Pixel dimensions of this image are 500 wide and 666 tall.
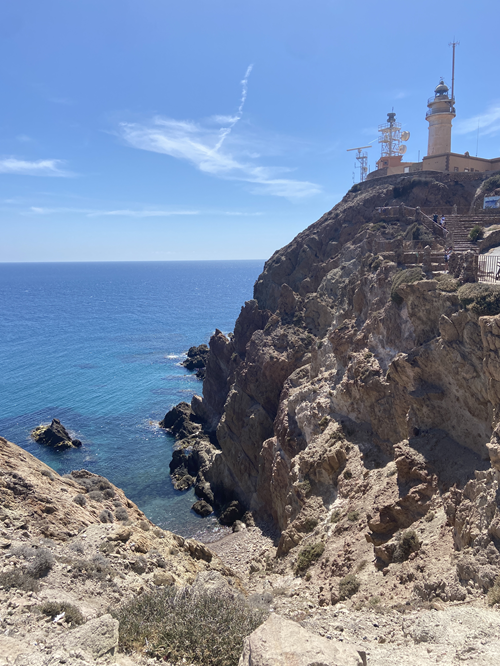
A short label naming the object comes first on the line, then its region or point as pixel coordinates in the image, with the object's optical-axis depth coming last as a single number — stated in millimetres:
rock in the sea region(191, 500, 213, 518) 34438
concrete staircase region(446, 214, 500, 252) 29828
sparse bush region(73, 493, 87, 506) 16484
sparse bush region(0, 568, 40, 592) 10250
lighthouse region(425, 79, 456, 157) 53719
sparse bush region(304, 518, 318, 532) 21344
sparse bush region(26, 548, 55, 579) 11148
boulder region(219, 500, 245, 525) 32969
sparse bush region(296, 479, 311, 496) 23141
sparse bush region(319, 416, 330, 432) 25656
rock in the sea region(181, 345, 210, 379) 70938
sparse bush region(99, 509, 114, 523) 16094
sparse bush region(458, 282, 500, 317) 16117
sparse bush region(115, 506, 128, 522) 17000
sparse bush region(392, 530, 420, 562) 14516
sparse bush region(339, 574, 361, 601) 14407
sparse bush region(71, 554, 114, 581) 12125
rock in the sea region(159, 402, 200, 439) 47875
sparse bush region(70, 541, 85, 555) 13105
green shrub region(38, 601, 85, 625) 9620
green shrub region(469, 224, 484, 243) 30047
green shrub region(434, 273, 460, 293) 19188
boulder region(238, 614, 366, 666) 6848
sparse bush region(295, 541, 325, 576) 18359
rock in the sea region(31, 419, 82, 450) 44062
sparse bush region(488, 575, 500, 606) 9945
